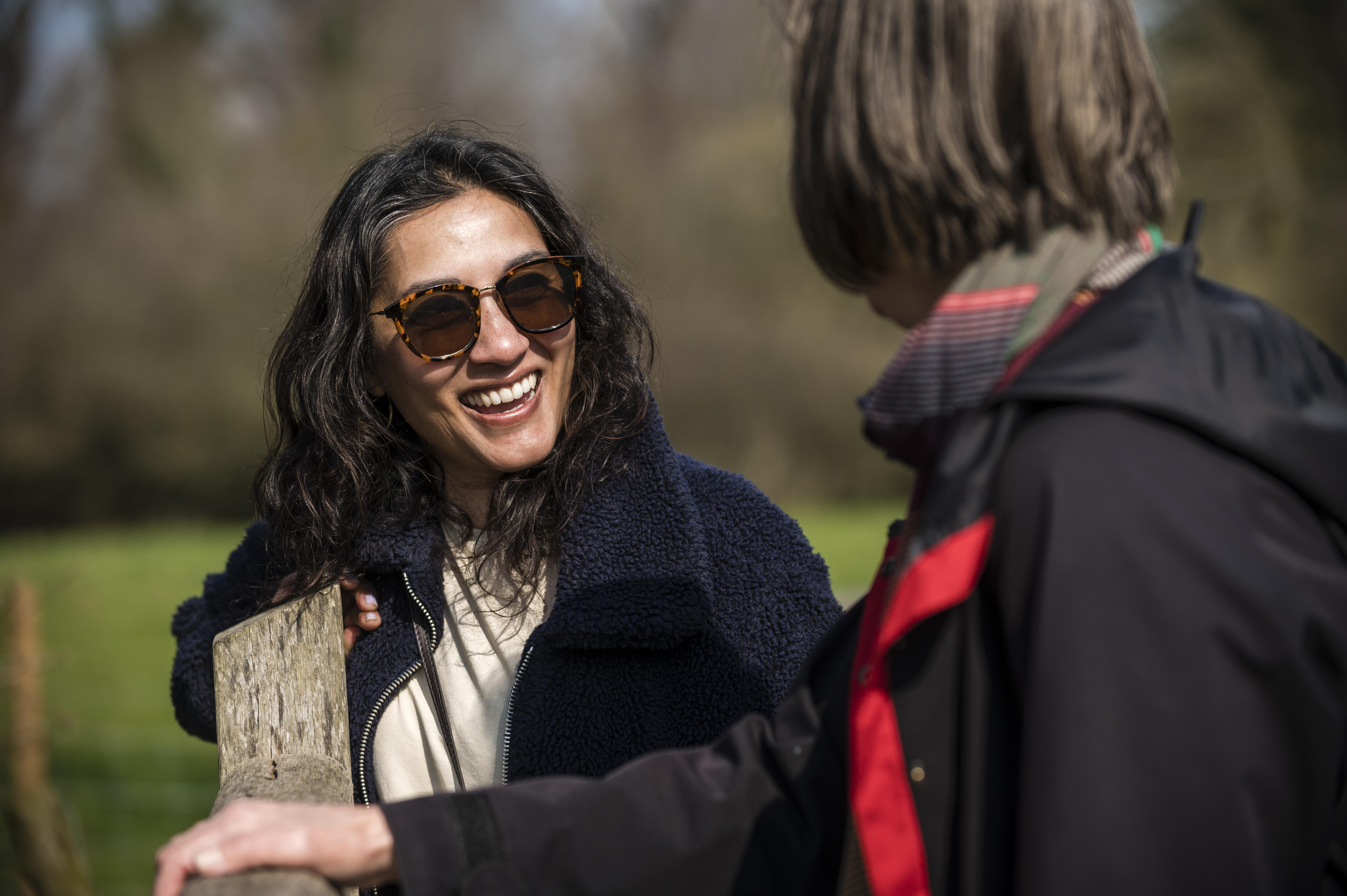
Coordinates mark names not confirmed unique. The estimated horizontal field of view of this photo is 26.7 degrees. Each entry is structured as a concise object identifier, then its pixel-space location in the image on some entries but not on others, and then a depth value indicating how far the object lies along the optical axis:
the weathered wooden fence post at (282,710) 1.70
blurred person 1.39
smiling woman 1.83
